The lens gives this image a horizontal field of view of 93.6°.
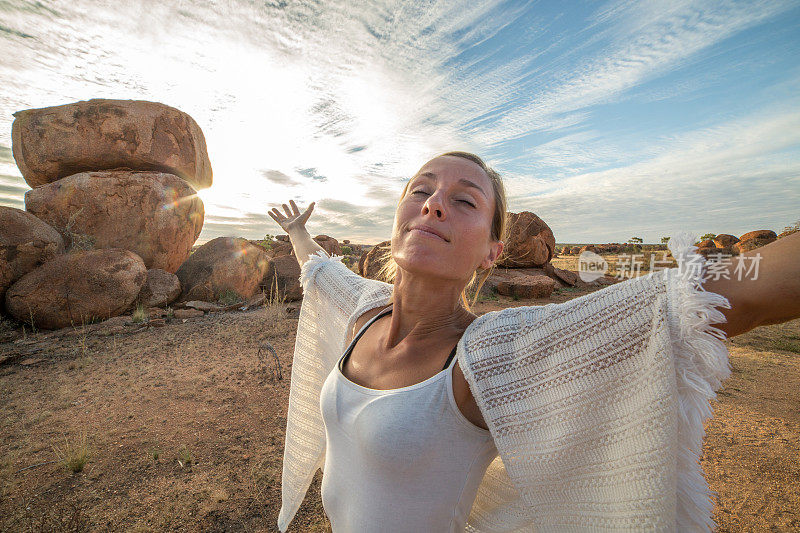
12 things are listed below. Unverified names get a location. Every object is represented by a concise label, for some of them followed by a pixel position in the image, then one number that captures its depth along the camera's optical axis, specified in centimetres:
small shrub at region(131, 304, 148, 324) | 795
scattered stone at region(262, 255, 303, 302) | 1128
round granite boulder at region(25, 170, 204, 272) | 973
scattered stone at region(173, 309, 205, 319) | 871
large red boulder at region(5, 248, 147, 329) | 750
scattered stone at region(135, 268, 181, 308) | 912
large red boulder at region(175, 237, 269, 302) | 1050
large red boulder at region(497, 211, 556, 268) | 1506
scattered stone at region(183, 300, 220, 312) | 923
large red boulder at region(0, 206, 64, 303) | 771
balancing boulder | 1059
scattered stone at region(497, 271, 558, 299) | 1161
